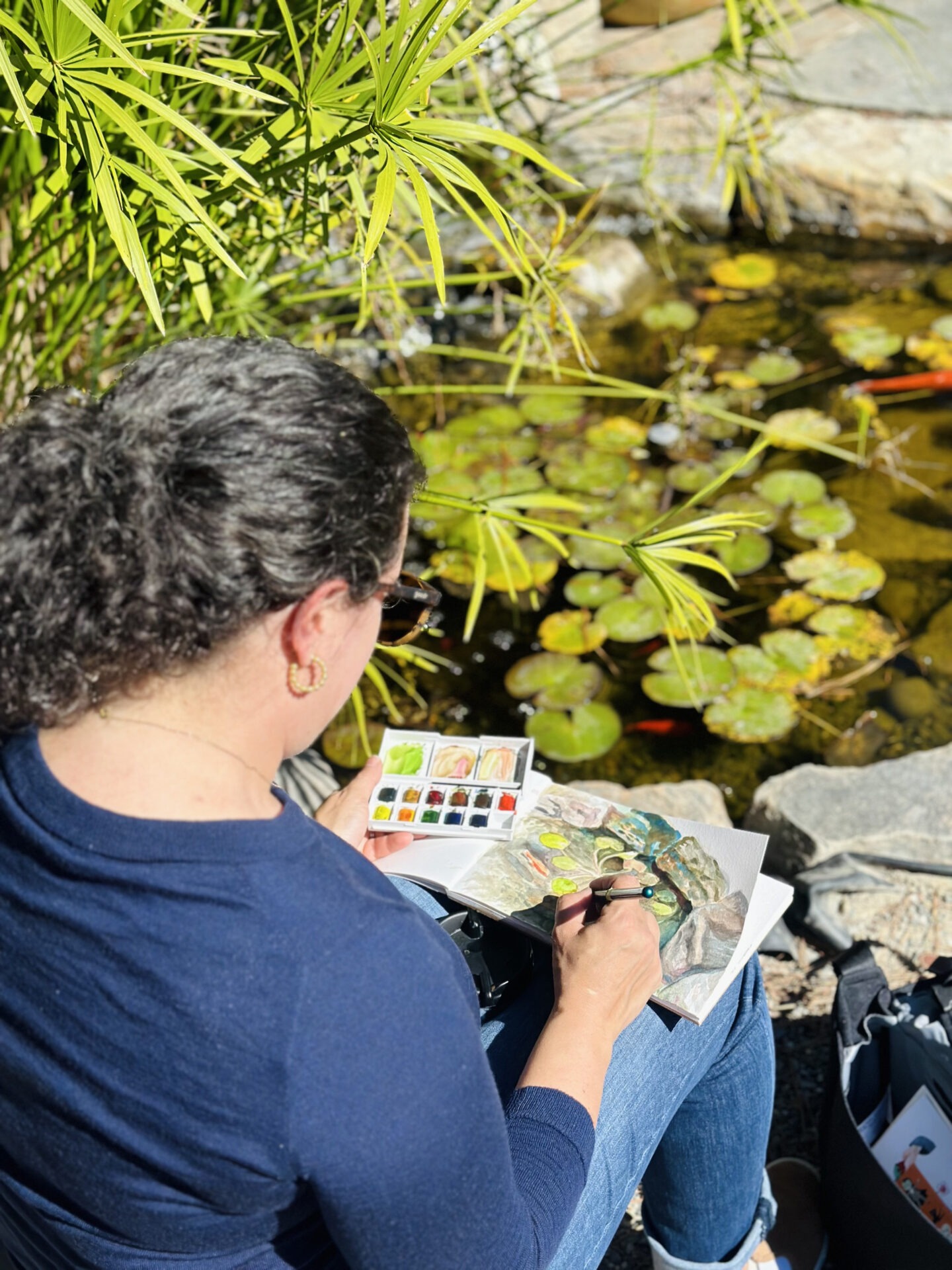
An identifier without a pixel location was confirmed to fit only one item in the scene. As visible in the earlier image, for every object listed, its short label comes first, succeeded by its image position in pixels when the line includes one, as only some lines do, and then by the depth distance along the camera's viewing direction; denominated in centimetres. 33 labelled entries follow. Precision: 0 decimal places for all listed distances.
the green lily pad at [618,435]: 289
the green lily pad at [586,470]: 276
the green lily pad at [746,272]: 348
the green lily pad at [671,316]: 333
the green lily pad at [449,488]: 270
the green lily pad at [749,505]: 264
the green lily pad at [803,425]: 283
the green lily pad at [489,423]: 296
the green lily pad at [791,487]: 269
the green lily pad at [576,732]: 224
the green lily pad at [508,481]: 274
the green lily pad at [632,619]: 243
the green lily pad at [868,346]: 310
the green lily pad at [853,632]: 235
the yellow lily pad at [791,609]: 243
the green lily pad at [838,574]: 247
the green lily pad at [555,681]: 233
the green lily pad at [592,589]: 251
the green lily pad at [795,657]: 231
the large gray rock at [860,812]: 181
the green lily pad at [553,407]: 300
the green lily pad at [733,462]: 279
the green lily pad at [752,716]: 223
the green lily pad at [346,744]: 223
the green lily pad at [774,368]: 306
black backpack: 119
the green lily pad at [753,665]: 231
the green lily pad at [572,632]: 243
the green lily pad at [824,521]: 261
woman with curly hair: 70
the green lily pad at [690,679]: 229
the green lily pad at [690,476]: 274
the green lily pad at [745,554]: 254
